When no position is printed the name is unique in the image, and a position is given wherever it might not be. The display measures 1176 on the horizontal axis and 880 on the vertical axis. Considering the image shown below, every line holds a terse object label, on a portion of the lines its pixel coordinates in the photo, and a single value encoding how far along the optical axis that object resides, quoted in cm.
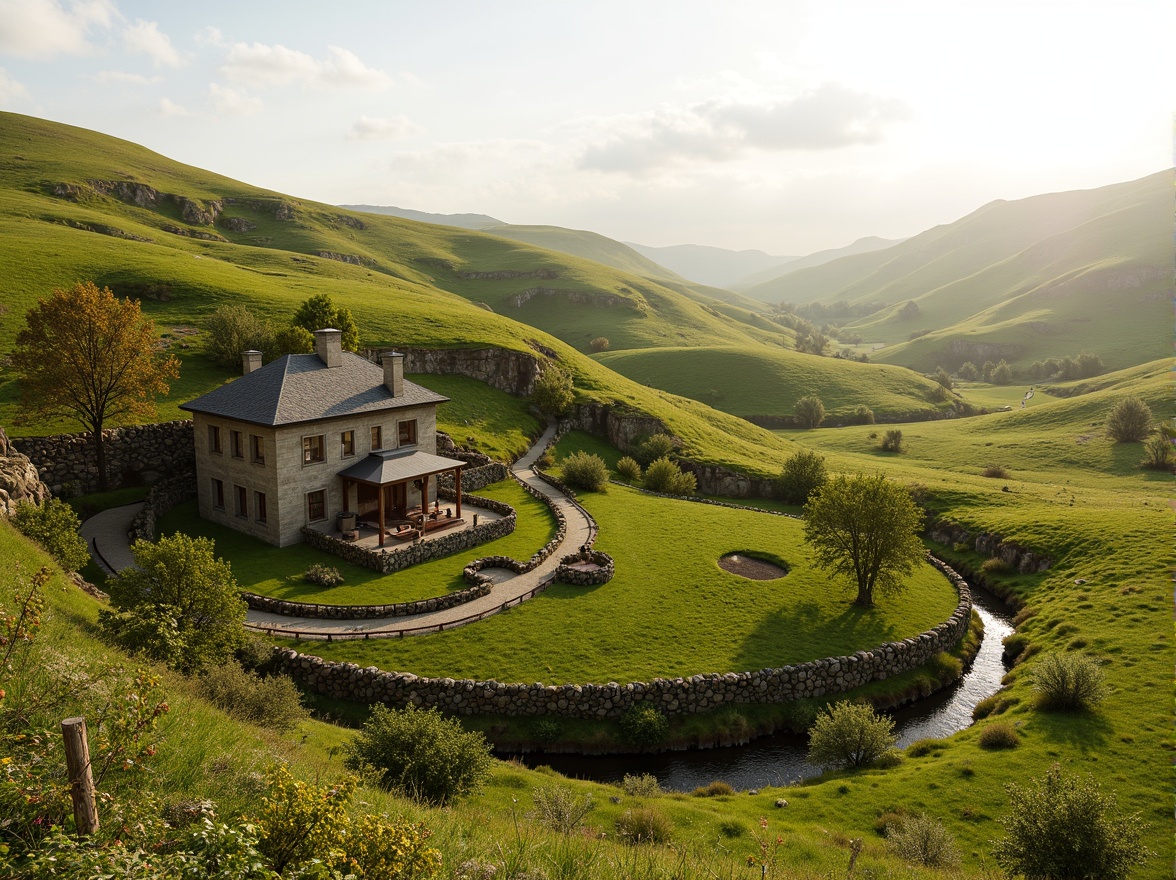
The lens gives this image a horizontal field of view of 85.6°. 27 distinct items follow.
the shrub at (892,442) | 9044
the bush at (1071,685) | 2833
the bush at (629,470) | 6562
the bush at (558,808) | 1664
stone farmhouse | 4028
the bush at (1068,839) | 1747
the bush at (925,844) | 1923
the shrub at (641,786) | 2362
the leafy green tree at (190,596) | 2325
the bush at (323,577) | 3622
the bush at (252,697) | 2061
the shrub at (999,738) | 2681
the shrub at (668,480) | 6219
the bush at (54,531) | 2766
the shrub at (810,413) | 10794
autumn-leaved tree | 4219
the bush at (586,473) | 5784
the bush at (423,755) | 2045
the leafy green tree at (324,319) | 6169
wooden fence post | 722
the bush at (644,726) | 2853
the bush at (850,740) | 2680
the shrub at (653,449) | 6869
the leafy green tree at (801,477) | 6384
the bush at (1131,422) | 7756
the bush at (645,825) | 1983
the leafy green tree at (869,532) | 3934
